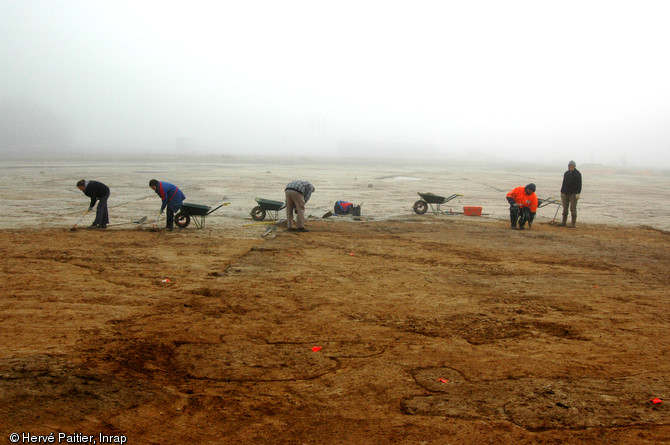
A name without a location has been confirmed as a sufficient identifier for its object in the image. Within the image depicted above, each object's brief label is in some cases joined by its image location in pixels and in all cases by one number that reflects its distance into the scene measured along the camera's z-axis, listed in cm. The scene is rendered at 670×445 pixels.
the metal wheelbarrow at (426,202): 1426
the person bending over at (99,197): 1105
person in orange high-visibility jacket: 1234
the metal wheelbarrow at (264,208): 1222
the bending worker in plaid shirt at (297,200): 1133
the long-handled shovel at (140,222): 1197
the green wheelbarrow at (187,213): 1111
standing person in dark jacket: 1305
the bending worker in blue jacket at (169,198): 1092
